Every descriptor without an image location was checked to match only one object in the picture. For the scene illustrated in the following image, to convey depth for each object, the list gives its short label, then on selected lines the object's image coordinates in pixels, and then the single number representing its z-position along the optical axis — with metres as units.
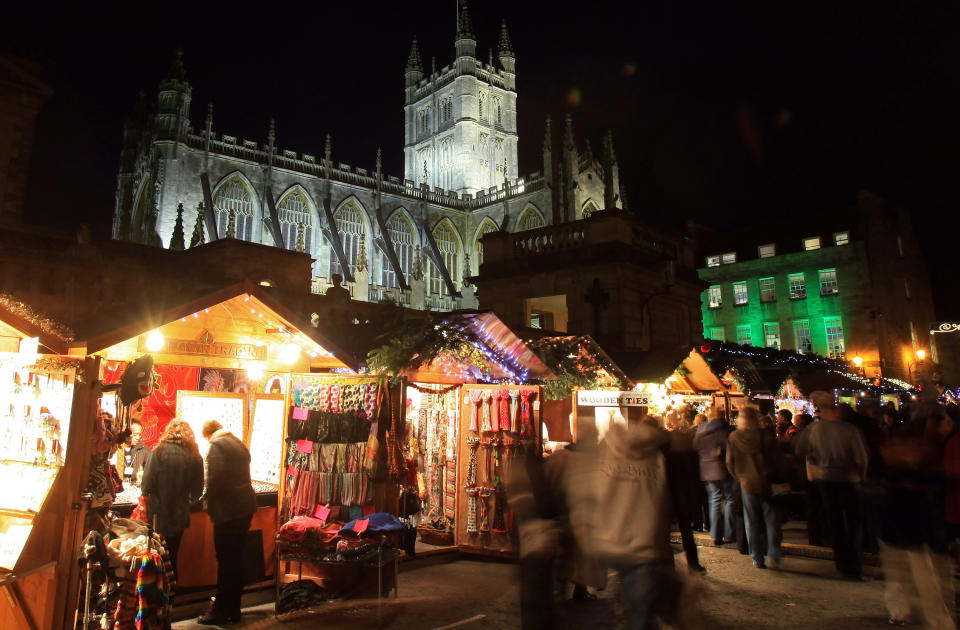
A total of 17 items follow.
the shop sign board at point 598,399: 8.71
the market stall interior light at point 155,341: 5.96
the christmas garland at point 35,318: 4.19
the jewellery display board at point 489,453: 7.31
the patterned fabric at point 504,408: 7.38
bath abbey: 33.72
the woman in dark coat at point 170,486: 5.31
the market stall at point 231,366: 5.86
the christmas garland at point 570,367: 8.72
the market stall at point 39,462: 4.09
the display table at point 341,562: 5.41
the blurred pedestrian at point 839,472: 6.41
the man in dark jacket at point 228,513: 5.11
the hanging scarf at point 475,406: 7.54
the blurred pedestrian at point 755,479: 6.91
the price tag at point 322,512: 5.98
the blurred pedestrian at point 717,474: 8.03
